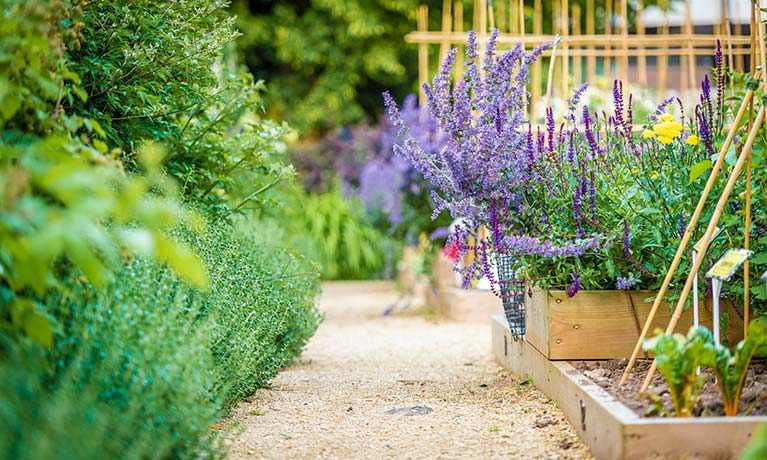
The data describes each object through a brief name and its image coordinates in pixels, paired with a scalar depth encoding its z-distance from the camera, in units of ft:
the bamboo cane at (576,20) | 27.72
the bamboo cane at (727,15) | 14.65
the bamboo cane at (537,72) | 23.60
